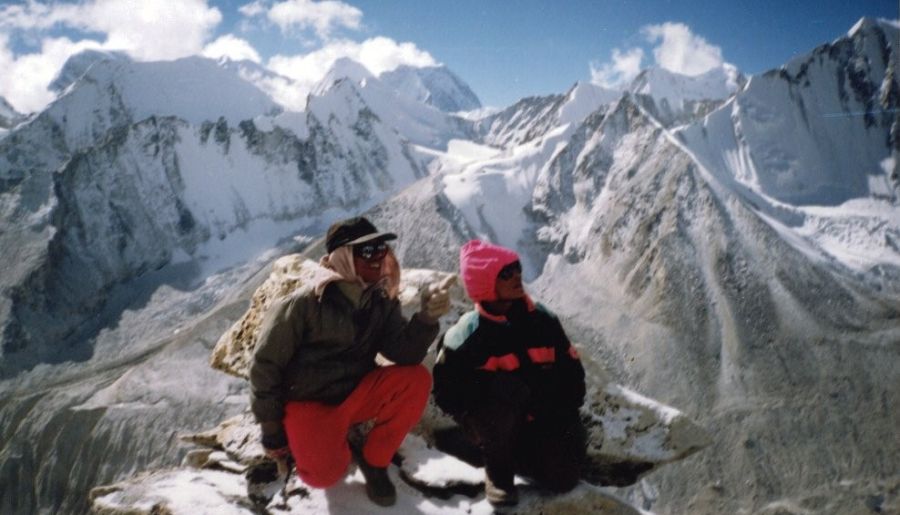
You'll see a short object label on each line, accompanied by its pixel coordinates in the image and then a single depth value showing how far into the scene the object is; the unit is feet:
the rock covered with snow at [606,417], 20.13
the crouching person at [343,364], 14.25
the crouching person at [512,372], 15.66
